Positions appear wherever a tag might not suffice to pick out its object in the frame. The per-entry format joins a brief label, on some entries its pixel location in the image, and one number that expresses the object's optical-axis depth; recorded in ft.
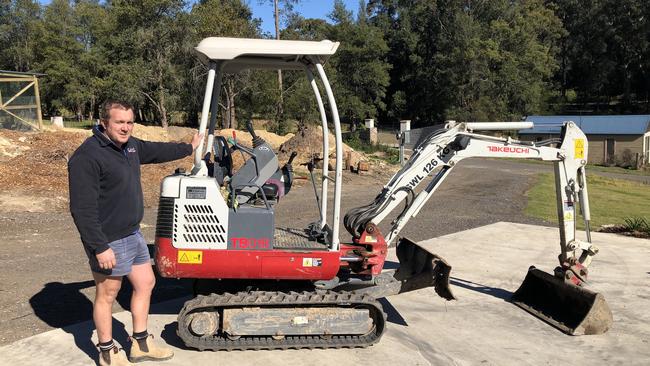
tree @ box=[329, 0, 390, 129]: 177.78
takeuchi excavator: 14.87
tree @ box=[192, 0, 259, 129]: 107.65
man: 12.14
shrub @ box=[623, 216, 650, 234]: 33.60
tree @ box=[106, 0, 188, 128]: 120.37
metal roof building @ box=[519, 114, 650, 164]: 122.72
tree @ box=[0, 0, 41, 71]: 208.85
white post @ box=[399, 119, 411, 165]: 82.38
